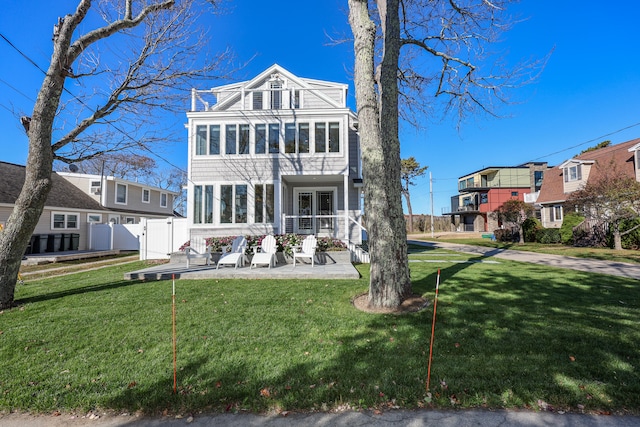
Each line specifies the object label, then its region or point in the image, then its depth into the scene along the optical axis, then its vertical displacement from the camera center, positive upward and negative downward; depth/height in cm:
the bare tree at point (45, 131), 545 +200
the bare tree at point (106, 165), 2428 +575
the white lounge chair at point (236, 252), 874 -81
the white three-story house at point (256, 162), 1173 +266
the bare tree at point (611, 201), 1295 +108
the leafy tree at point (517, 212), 2044 +85
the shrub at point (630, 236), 1437 -67
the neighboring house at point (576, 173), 1775 +352
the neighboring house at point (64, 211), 1631 +123
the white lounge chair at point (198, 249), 933 -77
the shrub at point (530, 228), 2119 -29
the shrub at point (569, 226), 1808 -16
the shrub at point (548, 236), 1929 -81
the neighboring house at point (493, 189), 3688 +461
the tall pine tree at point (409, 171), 3531 +665
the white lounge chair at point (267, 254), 889 -82
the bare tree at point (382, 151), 499 +135
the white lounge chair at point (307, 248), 905 -72
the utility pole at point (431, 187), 3841 +495
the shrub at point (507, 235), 2283 -85
